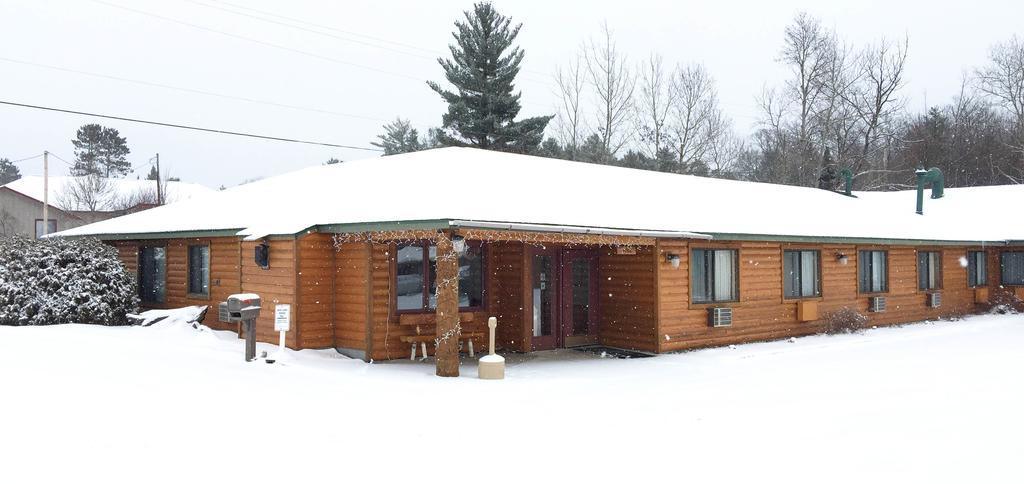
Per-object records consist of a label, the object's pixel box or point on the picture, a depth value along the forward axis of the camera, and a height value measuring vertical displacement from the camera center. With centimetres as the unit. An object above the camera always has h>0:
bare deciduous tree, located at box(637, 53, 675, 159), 3812 +665
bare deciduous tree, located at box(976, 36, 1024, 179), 3941 +864
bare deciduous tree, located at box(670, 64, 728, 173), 3834 +669
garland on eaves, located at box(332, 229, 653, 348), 1078 +22
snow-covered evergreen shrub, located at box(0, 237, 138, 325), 1369 -53
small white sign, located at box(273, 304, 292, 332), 1094 -85
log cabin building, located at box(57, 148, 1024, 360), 1212 -3
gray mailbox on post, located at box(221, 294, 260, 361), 1060 -76
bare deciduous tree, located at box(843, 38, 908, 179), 3828 +751
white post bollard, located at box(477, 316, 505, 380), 1069 -151
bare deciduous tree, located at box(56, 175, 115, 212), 3897 +290
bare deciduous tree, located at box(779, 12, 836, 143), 3762 +905
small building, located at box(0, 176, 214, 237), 3866 +247
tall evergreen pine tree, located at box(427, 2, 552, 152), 3328 +675
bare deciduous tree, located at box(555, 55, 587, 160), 3616 +640
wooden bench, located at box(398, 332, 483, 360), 1230 -134
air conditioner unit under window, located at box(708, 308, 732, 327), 1454 -116
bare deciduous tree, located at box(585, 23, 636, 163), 3562 +759
